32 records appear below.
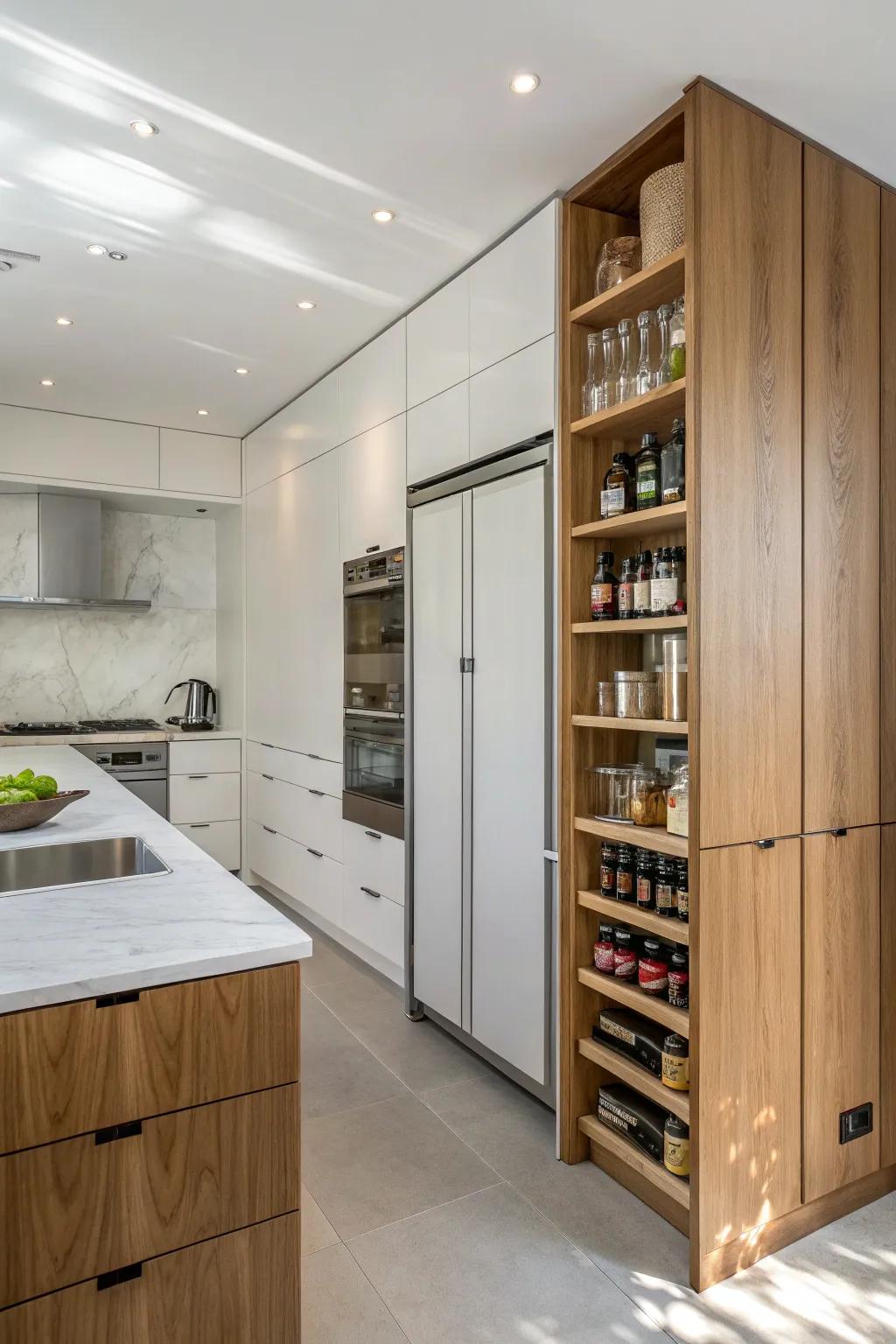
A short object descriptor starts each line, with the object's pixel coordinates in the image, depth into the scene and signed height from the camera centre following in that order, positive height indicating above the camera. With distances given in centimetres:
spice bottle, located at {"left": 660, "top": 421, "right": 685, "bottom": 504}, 200 +47
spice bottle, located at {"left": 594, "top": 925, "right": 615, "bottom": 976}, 223 -72
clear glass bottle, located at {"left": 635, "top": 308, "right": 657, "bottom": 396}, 214 +78
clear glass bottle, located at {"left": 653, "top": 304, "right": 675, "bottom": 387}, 207 +77
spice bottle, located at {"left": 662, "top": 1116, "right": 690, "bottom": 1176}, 199 -109
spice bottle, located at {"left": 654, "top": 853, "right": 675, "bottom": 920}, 202 -51
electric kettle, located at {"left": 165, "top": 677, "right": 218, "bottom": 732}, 522 -20
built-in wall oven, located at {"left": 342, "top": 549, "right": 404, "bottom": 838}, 328 -8
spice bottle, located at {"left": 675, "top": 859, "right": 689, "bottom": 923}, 200 -51
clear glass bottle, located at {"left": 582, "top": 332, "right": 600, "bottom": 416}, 230 +75
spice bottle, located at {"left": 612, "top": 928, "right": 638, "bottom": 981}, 220 -72
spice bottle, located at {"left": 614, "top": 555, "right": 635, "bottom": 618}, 216 +19
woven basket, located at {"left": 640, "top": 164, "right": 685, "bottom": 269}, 203 +108
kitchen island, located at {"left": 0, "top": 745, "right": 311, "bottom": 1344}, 119 -66
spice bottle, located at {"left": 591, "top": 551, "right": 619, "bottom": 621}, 225 +21
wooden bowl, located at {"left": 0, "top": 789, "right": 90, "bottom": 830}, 206 -33
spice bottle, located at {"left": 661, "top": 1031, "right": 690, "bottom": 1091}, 198 -89
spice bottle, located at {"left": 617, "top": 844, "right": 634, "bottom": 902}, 220 -51
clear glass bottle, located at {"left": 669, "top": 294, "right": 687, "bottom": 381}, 199 +74
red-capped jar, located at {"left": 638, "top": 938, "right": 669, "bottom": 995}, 208 -71
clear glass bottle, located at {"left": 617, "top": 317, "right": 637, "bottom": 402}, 220 +77
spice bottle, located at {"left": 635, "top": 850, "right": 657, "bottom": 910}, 211 -51
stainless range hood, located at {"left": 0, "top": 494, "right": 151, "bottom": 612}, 473 +65
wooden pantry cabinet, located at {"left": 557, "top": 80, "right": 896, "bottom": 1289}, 188 -2
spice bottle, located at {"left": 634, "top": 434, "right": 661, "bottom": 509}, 209 +47
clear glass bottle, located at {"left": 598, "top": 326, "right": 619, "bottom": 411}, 225 +78
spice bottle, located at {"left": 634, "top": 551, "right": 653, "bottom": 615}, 212 +21
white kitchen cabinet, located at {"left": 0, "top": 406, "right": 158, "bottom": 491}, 440 +116
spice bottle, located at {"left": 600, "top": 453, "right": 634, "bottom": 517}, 220 +46
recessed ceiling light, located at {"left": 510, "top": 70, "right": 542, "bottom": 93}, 189 +128
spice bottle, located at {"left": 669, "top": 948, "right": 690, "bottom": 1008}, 200 -73
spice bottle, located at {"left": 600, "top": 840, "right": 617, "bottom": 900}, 224 -52
